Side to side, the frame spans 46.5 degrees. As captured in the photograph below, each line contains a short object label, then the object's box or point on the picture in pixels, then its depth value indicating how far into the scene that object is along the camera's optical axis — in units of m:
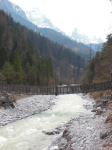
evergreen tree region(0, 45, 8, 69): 32.09
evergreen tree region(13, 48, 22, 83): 29.15
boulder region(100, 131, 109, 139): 4.21
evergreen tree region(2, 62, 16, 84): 26.36
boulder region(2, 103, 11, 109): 14.93
